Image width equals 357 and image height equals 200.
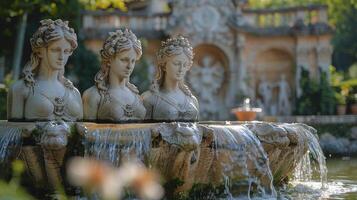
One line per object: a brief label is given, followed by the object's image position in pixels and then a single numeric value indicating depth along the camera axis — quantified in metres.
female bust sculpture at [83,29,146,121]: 7.16
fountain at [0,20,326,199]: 6.05
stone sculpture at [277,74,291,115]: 24.45
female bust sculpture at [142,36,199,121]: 7.70
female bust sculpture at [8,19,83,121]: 6.61
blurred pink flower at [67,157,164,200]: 2.18
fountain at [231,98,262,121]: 16.86
